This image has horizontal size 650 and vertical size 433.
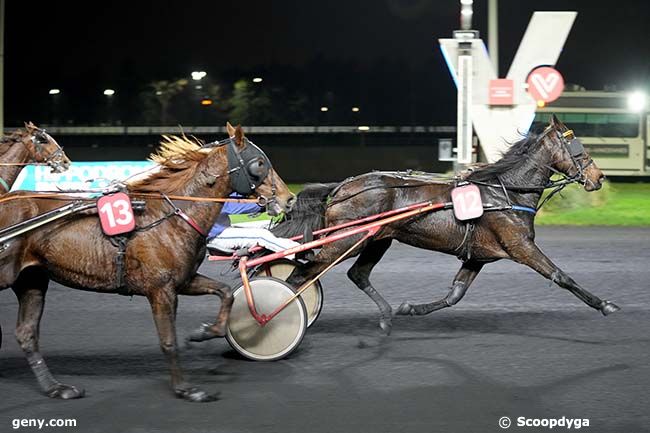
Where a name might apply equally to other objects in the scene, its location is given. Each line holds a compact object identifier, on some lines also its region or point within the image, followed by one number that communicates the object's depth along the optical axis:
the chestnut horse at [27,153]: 9.63
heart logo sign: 15.05
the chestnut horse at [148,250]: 5.68
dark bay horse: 7.50
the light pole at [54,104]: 47.31
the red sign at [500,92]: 15.48
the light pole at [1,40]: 18.16
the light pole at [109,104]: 47.58
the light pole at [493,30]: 17.95
